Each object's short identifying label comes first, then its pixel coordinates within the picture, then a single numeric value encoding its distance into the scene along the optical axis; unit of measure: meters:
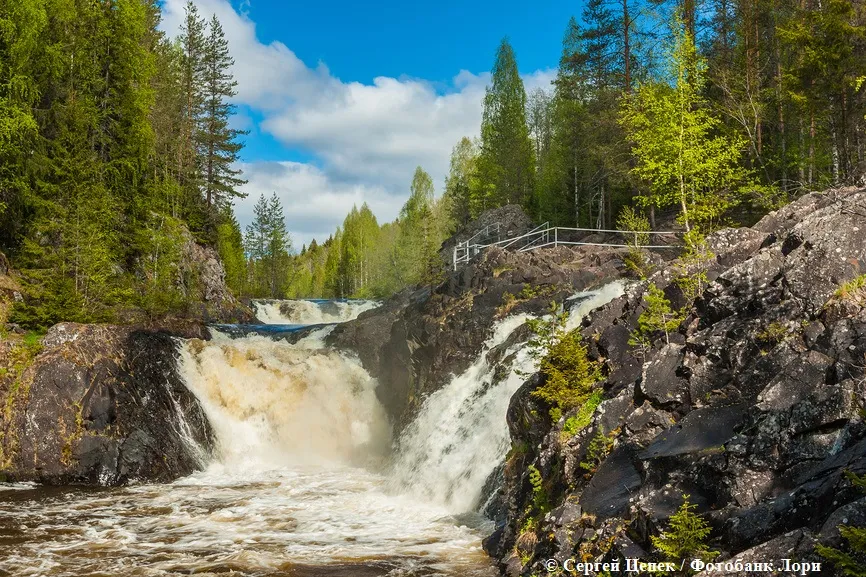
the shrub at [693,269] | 10.86
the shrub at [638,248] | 18.69
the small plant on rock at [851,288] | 7.68
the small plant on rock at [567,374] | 10.34
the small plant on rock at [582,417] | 9.57
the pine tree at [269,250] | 79.56
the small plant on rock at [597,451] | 8.52
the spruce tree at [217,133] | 45.06
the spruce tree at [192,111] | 40.88
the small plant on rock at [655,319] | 10.22
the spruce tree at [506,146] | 50.34
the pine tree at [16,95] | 22.98
